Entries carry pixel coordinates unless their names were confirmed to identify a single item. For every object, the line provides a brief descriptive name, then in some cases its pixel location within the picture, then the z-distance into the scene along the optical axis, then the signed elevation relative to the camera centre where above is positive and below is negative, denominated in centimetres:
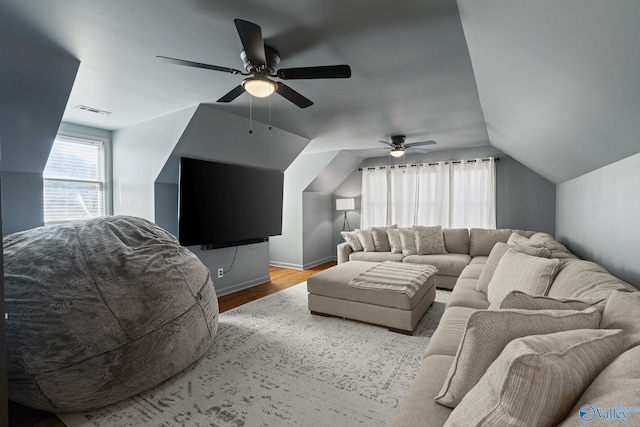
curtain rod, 556 +97
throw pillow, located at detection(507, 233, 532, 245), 373 -37
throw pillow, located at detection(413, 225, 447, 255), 502 -50
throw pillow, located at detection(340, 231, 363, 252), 559 -57
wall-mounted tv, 370 +10
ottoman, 293 -96
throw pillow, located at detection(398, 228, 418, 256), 510 -54
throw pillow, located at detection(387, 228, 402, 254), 529 -54
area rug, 183 -125
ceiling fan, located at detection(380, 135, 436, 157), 470 +107
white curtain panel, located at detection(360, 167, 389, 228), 654 +30
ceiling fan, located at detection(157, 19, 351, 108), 178 +99
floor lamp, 657 +16
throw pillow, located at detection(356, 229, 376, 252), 546 -53
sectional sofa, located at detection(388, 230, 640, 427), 70 -42
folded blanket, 302 -73
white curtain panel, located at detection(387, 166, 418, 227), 622 +34
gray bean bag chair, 179 -70
